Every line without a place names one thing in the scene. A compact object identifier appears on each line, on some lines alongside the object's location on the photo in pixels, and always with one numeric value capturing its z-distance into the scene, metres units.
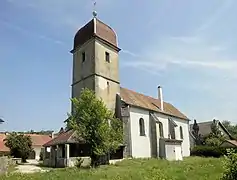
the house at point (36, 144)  37.36
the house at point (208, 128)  40.62
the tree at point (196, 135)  36.71
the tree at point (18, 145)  27.47
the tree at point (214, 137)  34.13
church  22.71
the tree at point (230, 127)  67.55
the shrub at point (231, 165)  6.42
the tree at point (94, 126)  17.87
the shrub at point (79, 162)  18.11
